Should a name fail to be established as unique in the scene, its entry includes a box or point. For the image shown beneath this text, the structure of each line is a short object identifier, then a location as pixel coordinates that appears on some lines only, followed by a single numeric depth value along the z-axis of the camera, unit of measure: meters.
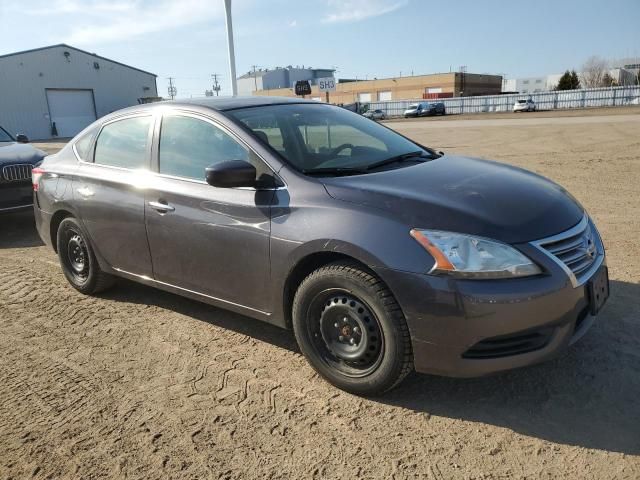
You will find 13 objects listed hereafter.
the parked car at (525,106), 48.47
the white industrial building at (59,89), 37.38
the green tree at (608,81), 78.84
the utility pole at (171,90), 96.59
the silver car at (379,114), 51.22
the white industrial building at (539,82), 85.73
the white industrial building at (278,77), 104.06
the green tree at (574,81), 70.69
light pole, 18.77
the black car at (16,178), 7.12
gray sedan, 2.58
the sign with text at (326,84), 21.00
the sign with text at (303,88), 15.73
